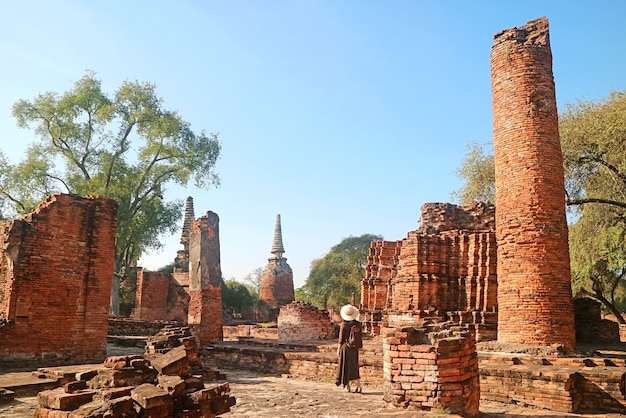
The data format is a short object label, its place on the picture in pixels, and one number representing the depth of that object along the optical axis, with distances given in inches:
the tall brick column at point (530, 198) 378.9
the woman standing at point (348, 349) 346.0
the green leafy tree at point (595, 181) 564.1
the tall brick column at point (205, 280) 588.7
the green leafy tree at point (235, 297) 1461.6
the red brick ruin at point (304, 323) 679.7
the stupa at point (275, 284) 1354.6
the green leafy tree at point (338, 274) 1562.5
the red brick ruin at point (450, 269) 484.4
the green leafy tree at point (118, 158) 892.0
